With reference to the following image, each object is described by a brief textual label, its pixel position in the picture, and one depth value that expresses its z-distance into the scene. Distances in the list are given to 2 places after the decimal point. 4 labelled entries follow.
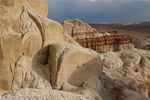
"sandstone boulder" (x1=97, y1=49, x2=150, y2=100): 6.55
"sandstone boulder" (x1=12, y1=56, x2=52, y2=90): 5.46
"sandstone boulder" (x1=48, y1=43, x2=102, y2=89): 5.59
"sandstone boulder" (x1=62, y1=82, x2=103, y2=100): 5.27
